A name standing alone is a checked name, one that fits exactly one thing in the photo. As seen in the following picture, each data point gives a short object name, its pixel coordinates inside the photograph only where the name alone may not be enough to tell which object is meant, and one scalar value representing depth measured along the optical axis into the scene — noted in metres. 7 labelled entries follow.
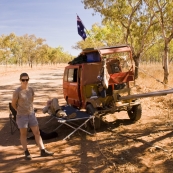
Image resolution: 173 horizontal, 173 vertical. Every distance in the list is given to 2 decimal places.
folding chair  7.37
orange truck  7.53
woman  5.41
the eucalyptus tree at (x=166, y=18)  14.25
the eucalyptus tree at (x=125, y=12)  19.50
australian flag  13.72
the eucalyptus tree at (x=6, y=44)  40.89
